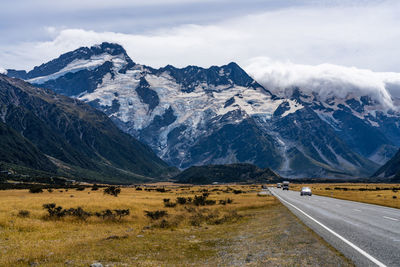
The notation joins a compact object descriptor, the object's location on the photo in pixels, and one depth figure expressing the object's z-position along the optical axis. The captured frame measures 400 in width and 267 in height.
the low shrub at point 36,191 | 82.50
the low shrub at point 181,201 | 59.16
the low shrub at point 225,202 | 58.47
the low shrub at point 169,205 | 52.39
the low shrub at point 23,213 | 31.40
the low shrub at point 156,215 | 37.22
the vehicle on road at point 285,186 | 146.66
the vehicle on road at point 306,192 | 85.75
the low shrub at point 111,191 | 80.46
